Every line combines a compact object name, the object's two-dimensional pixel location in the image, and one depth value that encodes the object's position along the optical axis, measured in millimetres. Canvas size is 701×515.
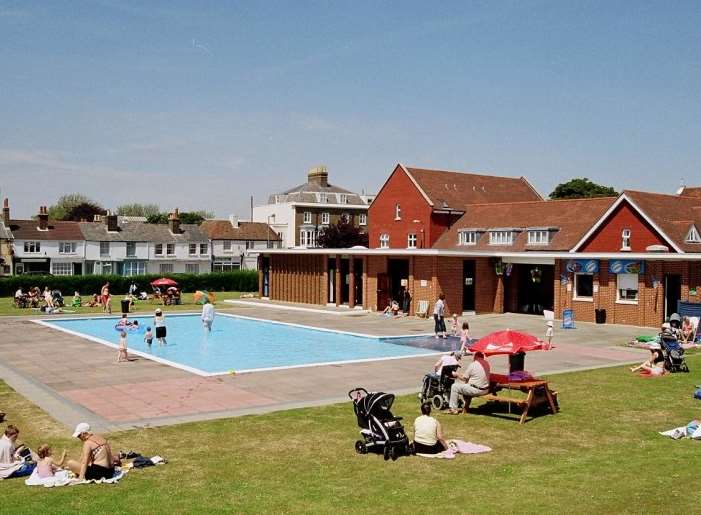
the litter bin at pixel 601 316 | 34938
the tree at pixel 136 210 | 145862
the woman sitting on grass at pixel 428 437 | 12133
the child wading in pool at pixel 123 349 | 22547
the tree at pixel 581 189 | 89438
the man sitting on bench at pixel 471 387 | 15516
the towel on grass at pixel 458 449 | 12047
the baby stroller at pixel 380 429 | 12086
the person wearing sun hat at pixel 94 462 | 10734
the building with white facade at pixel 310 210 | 95938
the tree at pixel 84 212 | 115875
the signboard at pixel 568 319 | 33438
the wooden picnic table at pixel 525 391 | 14969
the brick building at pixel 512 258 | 33875
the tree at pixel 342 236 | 76625
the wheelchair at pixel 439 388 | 15876
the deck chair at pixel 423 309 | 38750
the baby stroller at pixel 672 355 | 20281
